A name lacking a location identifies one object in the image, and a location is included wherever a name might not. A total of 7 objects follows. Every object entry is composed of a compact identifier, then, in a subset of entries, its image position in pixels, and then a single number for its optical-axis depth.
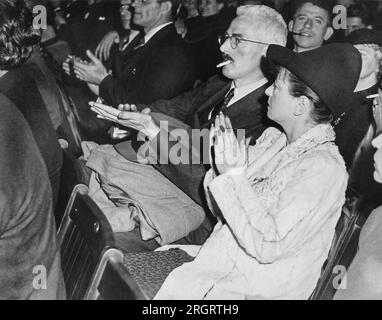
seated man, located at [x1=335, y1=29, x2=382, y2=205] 2.02
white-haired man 2.13
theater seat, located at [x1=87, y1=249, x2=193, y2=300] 1.63
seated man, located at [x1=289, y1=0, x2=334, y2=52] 2.14
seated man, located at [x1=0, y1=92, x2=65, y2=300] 1.92
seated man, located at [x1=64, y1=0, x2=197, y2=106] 2.33
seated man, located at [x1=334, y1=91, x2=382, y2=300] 1.96
